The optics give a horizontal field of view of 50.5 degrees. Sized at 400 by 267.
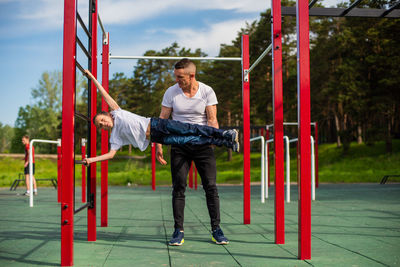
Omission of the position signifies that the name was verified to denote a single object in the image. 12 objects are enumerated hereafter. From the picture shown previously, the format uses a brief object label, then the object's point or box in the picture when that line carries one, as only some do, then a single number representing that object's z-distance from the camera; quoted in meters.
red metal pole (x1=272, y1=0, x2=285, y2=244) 3.82
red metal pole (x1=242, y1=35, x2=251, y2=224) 5.33
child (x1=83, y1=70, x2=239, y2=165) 3.46
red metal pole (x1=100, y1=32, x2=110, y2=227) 4.93
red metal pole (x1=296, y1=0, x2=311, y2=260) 3.14
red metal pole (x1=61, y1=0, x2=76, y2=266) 3.05
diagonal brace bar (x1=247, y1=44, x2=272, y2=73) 4.19
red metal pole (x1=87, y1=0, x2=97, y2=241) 4.05
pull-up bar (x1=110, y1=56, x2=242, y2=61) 5.47
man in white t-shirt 3.87
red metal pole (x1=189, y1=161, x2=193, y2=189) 13.26
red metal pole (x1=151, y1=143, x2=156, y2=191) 13.16
